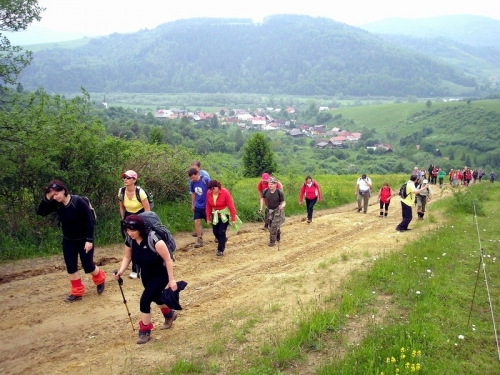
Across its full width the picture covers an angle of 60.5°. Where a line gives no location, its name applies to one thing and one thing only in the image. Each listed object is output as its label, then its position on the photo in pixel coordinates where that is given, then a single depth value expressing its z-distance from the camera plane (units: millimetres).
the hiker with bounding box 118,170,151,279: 7437
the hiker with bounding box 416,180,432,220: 14273
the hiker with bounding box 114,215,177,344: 5344
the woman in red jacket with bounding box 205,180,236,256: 9312
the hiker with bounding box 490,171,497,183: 33650
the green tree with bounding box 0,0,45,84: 9891
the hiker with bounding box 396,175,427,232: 12258
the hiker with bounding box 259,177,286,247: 10453
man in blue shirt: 9781
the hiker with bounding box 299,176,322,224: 13328
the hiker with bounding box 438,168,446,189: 28250
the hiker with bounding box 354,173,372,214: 15883
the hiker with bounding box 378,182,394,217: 15141
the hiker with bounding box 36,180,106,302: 6387
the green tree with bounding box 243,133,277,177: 29062
